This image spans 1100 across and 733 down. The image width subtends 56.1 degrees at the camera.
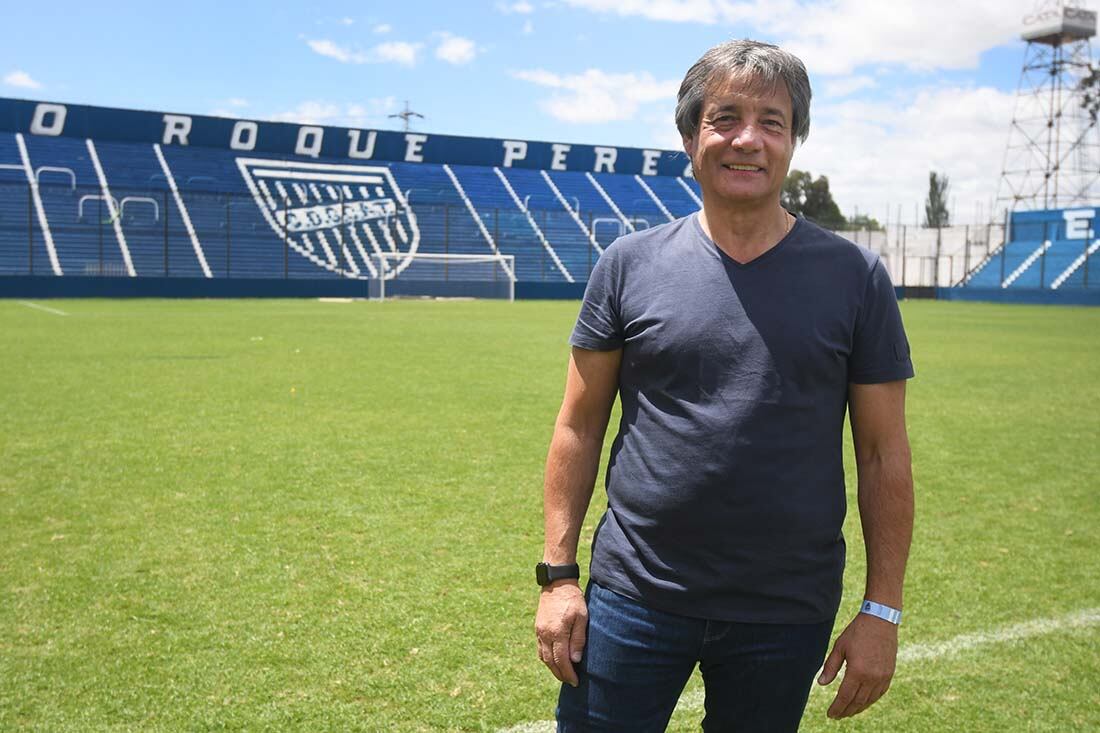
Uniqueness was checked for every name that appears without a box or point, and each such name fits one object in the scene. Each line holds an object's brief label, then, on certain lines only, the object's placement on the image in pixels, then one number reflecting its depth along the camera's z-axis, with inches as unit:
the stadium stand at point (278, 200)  1638.8
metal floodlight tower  2257.6
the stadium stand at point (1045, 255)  1846.7
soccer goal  1774.1
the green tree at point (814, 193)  3440.0
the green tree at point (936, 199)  3533.5
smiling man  80.0
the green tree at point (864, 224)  2315.1
